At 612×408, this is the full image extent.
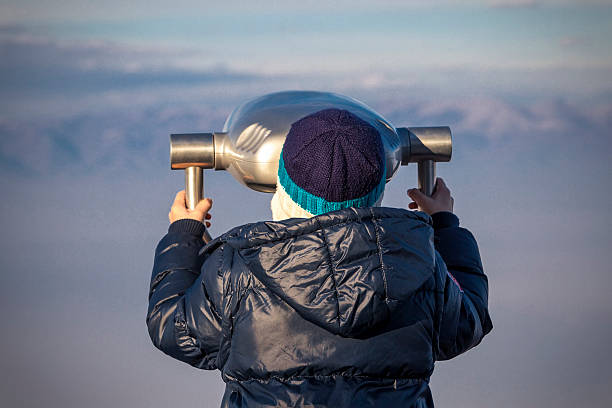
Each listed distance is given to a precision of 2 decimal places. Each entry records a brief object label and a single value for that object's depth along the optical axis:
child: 2.93
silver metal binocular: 3.39
